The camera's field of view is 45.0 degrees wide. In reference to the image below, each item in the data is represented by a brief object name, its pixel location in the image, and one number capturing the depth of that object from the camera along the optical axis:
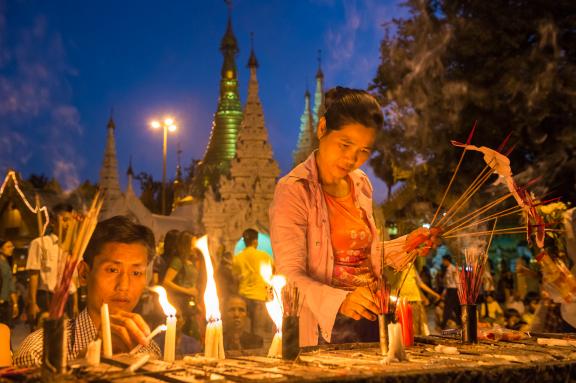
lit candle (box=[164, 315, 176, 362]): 2.43
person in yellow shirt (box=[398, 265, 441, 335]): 9.25
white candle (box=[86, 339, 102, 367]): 2.24
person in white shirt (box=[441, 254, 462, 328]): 12.34
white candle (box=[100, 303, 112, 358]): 2.38
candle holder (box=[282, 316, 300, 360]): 2.49
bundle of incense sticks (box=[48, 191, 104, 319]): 2.12
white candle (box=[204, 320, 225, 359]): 2.54
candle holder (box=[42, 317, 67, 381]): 1.97
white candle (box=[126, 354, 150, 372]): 2.12
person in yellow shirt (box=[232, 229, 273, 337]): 10.82
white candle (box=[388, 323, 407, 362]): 2.45
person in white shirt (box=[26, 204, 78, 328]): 10.91
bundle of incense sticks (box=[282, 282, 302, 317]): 2.65
